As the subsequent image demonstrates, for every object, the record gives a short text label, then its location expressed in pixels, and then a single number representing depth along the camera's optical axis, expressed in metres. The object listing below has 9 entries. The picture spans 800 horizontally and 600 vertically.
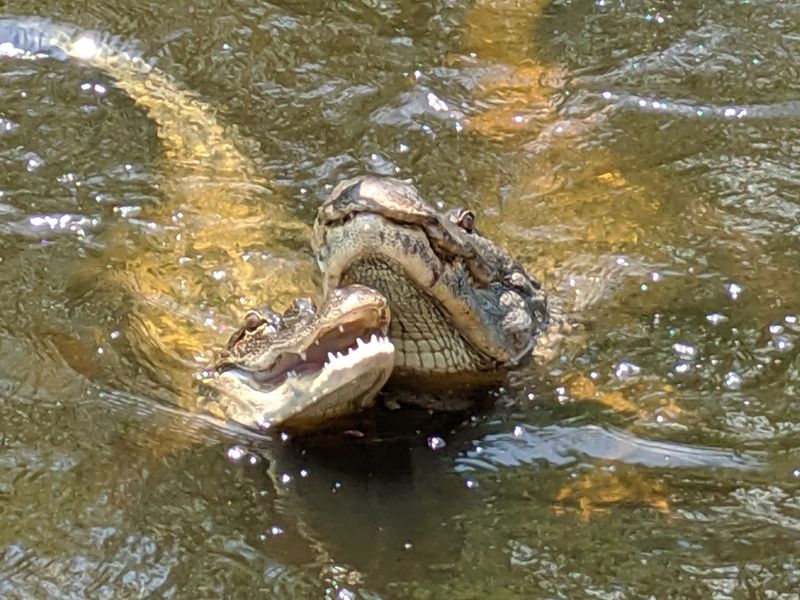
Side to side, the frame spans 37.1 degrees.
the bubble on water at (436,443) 3.52
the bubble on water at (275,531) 3.09
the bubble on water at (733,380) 3.84
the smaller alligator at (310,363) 3.22
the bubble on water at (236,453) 3.40
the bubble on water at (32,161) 4.84
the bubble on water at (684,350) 4.02
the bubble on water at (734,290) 4.31
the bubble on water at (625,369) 3.93
